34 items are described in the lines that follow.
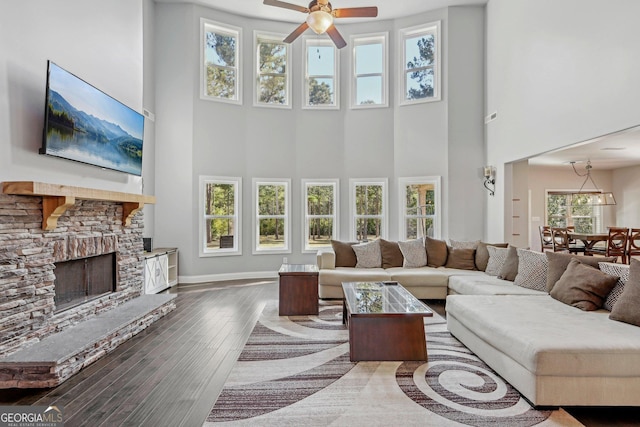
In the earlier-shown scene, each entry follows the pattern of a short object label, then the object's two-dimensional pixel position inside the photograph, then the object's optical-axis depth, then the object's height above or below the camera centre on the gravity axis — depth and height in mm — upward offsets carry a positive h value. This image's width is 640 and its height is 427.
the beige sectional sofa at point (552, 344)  2459 -933
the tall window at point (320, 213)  7922 +72
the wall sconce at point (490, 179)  6945 +706
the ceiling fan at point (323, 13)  4402 +2506
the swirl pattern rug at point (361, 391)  2414 -1320
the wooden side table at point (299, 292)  4879 -1004
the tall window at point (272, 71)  7801 +3107
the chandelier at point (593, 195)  8094 +477
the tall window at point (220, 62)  7320 +3139
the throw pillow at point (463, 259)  5906 -697
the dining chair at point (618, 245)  6070 -457
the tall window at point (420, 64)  7539 +3171
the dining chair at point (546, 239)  7541 -476
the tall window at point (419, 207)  7566 +189
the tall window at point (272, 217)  7746 -11
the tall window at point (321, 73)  7929 +3094
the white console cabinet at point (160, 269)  5770 -900
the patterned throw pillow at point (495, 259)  5340 -639
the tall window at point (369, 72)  7879 +3115
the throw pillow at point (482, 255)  5785 -623
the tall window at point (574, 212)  8930 +90
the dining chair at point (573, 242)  7112 -521
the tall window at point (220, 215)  7279 +32
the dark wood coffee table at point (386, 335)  3322 -1085
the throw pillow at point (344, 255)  6152 -649
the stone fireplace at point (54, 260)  2928 -423
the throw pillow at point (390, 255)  6133 -652
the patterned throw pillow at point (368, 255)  6102 -647
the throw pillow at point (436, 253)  6059 -610
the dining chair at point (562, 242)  6914 -502
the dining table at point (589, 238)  6559 -405
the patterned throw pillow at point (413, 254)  6031 -624
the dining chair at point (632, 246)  6062 -512
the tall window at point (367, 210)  7898 +133
